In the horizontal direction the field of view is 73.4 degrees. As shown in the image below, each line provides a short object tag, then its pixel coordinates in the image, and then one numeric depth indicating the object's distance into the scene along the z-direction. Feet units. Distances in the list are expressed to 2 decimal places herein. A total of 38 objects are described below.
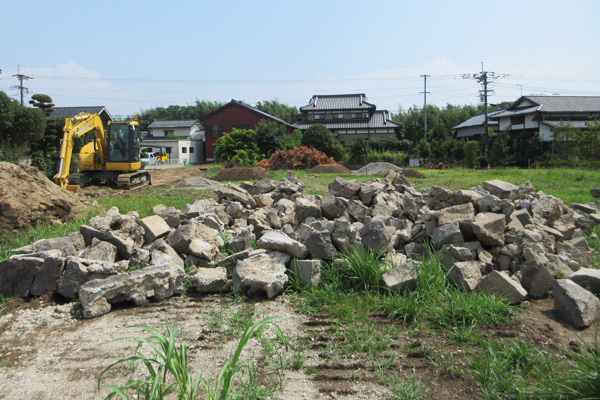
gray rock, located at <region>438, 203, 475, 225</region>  14.73
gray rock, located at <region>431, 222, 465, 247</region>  13.91
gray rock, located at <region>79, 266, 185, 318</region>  11.54
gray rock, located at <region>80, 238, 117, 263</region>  13.89
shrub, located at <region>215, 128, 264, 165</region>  94.63
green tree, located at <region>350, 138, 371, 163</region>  96.02
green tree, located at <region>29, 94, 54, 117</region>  71.92
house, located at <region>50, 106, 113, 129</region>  122.90
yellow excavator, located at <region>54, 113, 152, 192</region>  45.57
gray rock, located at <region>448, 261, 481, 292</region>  12.01
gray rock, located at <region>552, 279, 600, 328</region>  10.00
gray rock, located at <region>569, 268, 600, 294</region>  11.89
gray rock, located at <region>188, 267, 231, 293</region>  12.88
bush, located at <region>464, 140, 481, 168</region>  91.76
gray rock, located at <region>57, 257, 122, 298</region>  12.56
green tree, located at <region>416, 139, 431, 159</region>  106.22
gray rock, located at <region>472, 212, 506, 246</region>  13.83
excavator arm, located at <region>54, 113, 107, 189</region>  35.63
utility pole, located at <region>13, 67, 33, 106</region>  111.04
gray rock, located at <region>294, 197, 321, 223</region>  18.39
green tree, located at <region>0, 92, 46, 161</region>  54.03
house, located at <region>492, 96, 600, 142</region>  104.88
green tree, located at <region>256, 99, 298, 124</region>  201.17
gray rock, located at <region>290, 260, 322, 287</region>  12.93
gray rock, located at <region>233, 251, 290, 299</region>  12.35
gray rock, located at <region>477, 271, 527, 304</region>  11.35
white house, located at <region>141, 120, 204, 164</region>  138.31
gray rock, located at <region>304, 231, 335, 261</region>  13.55
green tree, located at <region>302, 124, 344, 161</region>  95.45
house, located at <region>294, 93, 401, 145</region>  130.82
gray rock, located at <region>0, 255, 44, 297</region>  12.54
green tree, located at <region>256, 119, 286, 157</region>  96.27
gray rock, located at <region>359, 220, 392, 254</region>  13.39
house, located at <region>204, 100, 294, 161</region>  135.95
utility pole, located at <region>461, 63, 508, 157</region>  109.69
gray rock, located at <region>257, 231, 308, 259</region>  13.64
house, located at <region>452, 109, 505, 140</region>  130.31
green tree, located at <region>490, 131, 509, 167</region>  92.99
